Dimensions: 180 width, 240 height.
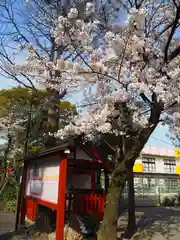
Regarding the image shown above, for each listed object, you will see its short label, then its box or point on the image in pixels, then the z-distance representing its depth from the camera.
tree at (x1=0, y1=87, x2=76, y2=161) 11.00
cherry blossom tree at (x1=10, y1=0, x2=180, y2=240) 4.46
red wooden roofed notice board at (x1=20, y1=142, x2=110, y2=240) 4.58
